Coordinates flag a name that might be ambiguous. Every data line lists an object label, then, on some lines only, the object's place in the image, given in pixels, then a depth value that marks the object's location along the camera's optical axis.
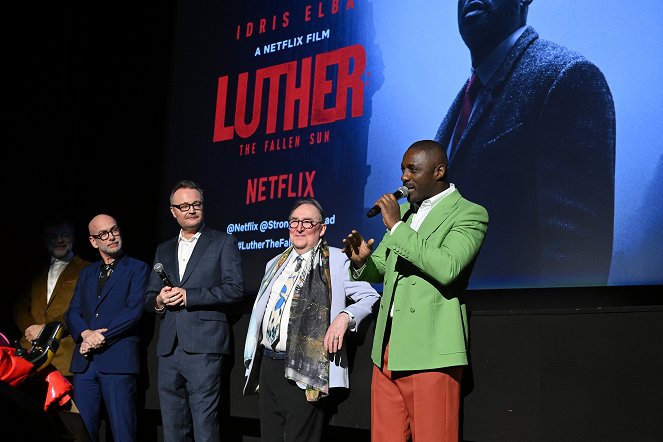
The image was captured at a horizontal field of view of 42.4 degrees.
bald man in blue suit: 4.22
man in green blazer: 2.84
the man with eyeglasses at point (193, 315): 3.87
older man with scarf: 3.37
